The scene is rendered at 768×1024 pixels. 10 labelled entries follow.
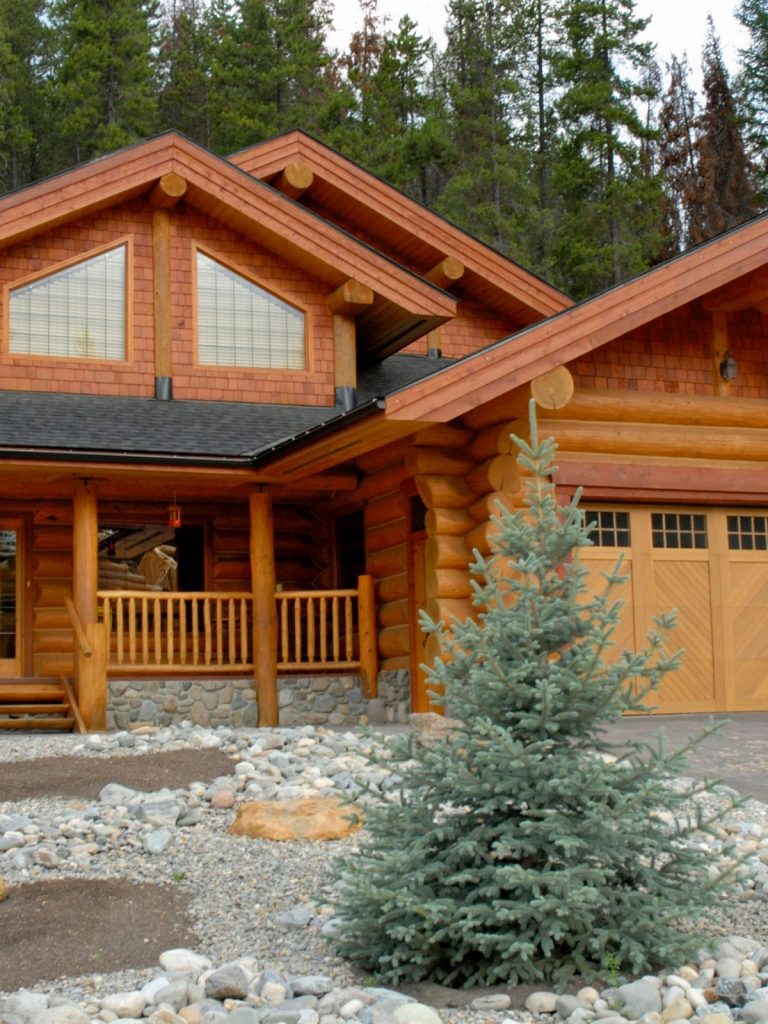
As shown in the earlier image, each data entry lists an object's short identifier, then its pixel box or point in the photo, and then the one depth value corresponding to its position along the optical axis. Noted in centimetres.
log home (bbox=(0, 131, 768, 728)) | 1220
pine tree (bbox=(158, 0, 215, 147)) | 3850
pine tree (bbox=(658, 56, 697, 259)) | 3909
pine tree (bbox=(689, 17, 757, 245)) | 3797
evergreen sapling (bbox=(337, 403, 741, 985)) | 501
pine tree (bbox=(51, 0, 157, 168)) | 3494
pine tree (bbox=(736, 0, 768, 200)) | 3766
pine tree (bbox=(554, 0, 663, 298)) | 3364
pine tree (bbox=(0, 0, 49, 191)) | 3512
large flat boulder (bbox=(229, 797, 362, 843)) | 765
